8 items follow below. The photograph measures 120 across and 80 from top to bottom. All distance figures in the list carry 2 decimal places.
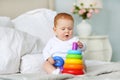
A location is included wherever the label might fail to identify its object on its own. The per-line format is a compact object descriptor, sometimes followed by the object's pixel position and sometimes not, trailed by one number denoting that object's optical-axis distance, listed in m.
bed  1.72
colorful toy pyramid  1.76
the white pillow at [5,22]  2.30
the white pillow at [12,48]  1.91
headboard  2.75
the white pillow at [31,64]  1.99
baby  2.02
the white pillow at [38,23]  2.43
